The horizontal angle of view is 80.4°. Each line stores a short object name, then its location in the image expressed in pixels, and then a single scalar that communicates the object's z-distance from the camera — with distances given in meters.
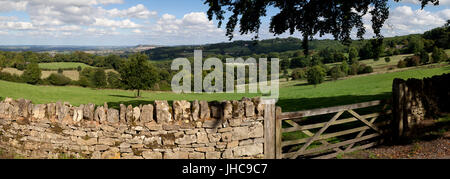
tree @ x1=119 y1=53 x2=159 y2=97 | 38.53
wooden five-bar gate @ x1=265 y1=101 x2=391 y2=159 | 7.03
